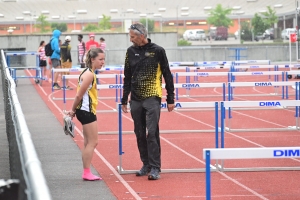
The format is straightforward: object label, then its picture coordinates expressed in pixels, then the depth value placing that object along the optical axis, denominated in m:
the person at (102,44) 37.27
